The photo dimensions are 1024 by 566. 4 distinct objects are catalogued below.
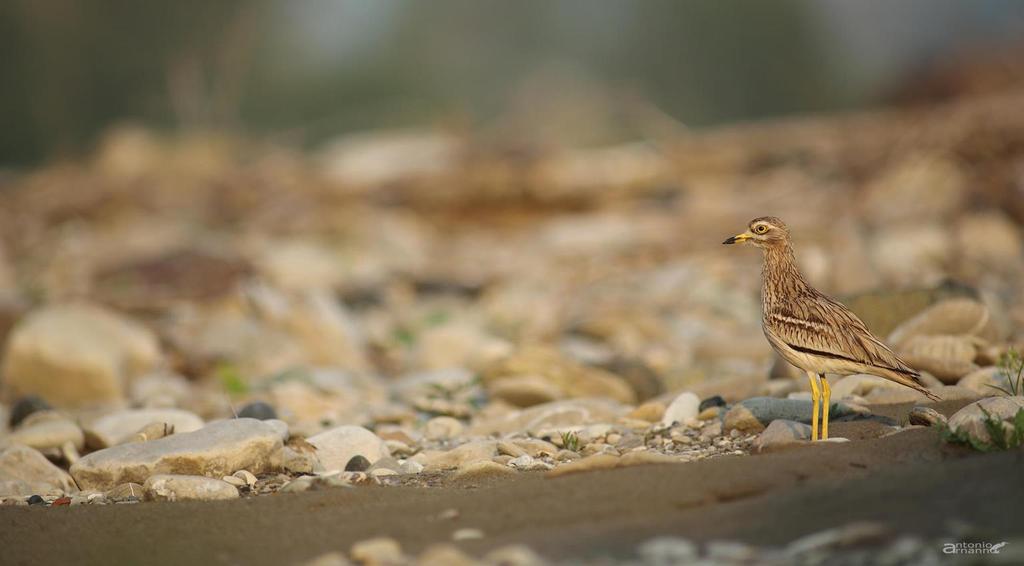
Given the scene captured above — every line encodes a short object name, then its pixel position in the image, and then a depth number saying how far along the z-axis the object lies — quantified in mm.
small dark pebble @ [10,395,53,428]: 13258
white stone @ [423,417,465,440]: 12109
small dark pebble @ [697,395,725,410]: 11227
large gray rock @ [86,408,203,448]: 11738
